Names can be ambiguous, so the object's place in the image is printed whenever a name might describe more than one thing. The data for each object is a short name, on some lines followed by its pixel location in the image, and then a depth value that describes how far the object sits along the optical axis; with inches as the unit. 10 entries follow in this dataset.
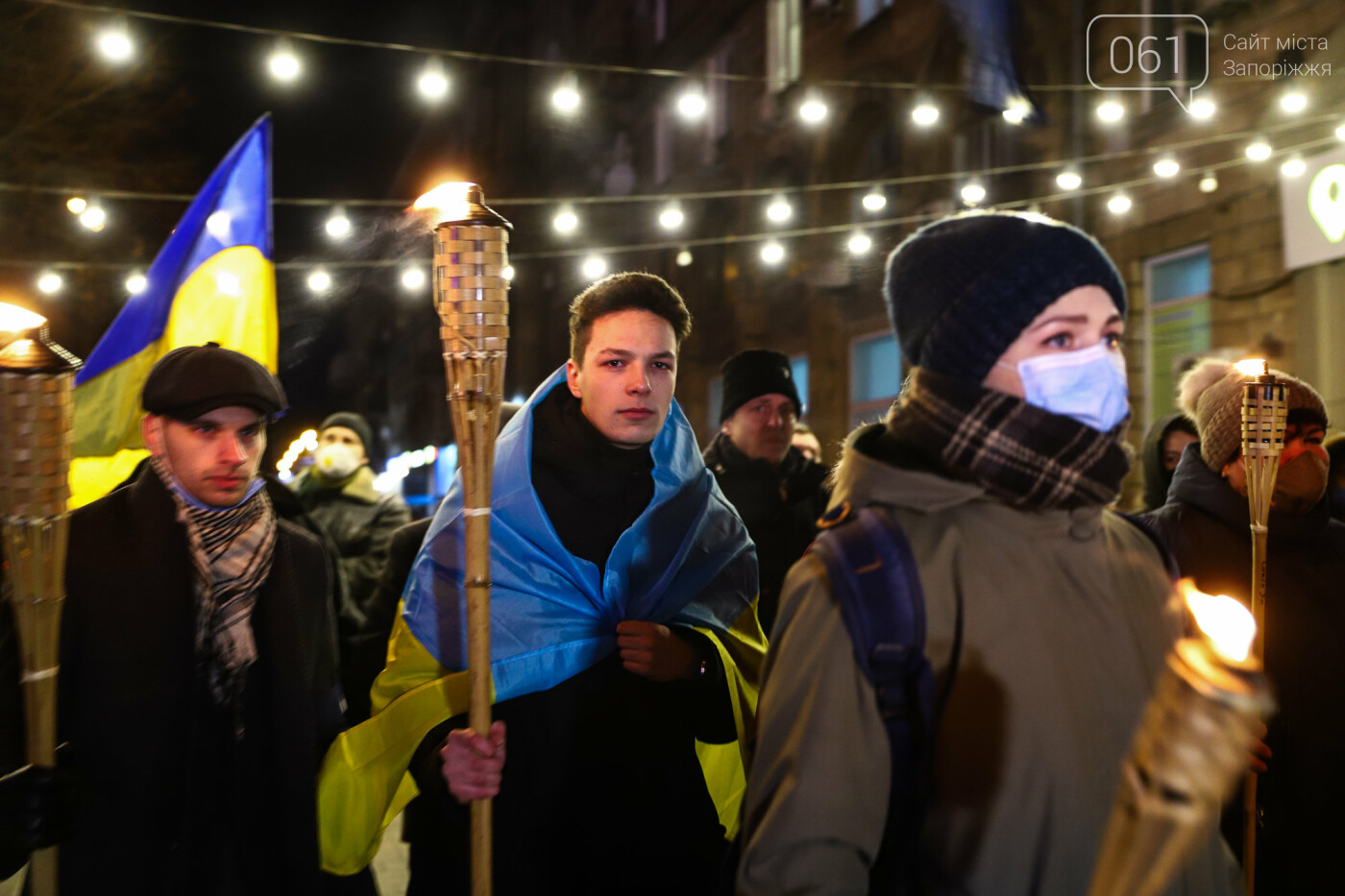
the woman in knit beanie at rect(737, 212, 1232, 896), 57.5
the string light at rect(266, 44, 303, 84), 314.2
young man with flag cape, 102.6
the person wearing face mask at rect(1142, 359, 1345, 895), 118.9
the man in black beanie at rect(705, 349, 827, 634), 181.9
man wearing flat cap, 97.0
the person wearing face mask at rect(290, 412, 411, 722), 243.3
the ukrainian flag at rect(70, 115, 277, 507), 177.2
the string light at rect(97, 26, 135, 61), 289.1
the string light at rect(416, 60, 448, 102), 336.8
